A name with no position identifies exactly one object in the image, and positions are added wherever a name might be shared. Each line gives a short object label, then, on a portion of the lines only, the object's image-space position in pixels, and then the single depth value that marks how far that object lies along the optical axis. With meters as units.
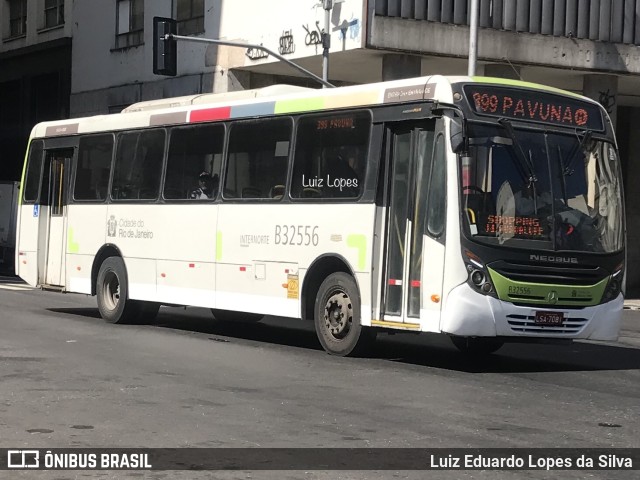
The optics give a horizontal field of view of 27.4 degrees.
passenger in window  17.33
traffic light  28.03
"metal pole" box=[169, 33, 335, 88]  27.80
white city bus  13.48
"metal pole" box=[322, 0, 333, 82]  29.59
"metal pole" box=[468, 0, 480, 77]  26.31
